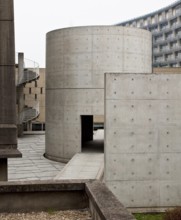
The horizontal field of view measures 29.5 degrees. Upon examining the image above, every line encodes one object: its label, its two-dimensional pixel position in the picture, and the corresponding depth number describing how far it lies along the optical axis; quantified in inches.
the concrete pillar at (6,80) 326.3
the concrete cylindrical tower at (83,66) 785.6
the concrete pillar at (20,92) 1337.0
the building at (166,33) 3147.1
